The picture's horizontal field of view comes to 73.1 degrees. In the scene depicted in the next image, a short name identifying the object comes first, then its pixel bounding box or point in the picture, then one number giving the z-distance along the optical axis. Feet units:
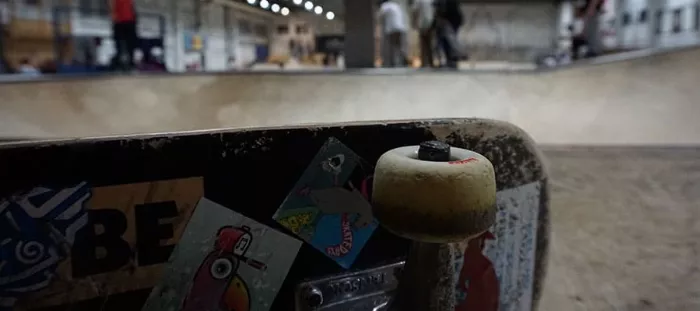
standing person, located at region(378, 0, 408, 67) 27.37
